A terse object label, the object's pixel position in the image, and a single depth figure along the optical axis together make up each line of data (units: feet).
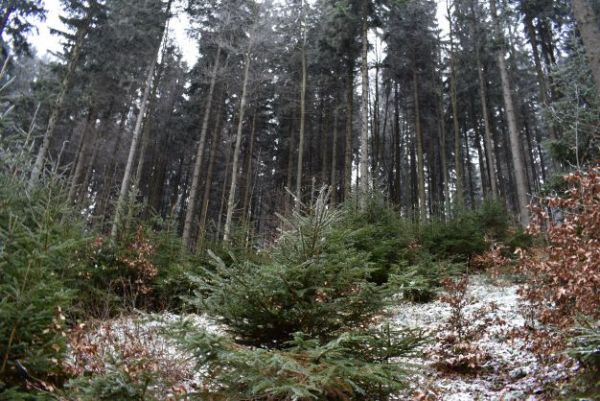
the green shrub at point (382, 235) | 29.25
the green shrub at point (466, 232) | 36.88
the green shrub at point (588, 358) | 11.41
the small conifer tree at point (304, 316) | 10.59
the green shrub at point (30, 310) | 10.71
